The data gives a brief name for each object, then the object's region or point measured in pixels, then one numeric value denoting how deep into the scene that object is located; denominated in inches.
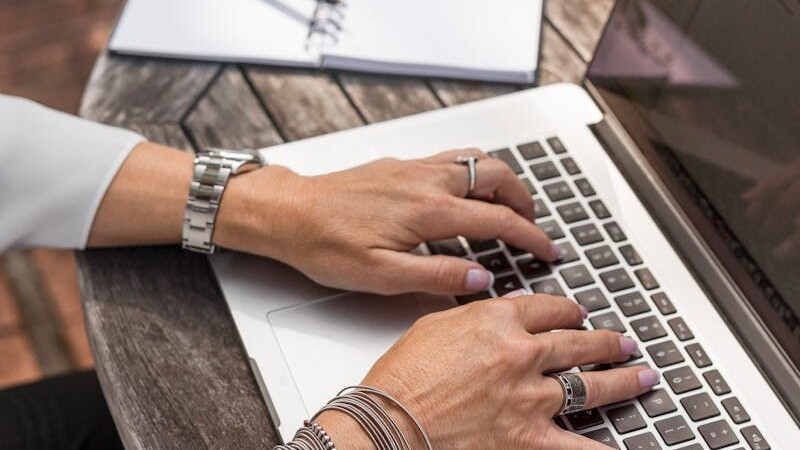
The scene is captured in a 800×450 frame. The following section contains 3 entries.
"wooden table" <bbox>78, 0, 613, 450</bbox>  39.4
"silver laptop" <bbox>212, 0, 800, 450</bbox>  39.2
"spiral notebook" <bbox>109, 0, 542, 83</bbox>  46.0
